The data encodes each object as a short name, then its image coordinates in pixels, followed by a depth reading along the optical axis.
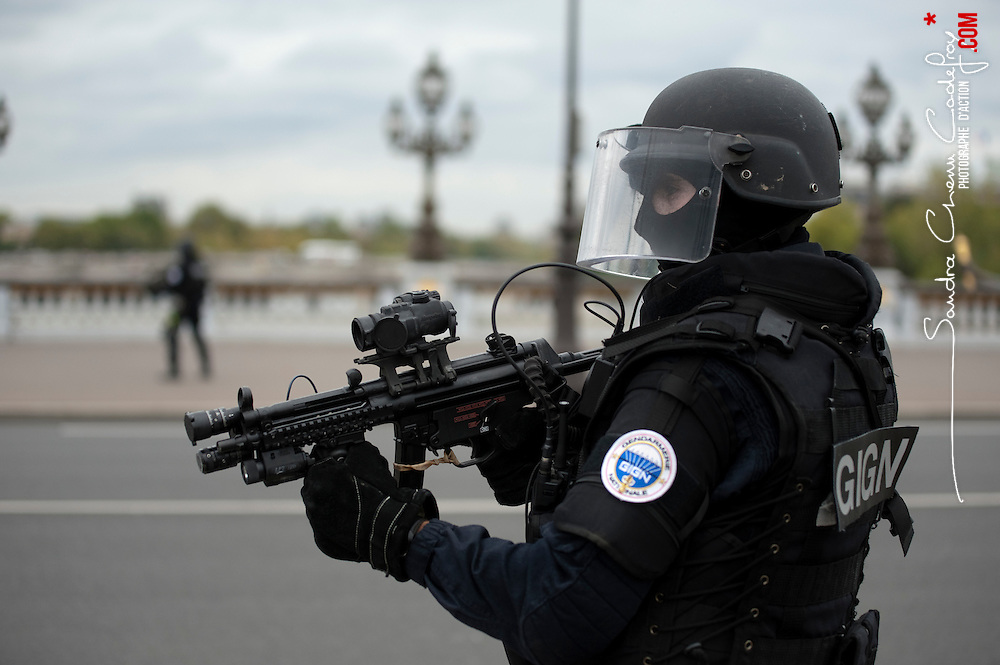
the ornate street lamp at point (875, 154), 16.11
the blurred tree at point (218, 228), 77.38
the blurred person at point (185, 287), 11.23
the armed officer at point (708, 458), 1.42
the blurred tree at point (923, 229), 30.29
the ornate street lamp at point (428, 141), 17.58
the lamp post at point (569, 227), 12.41
